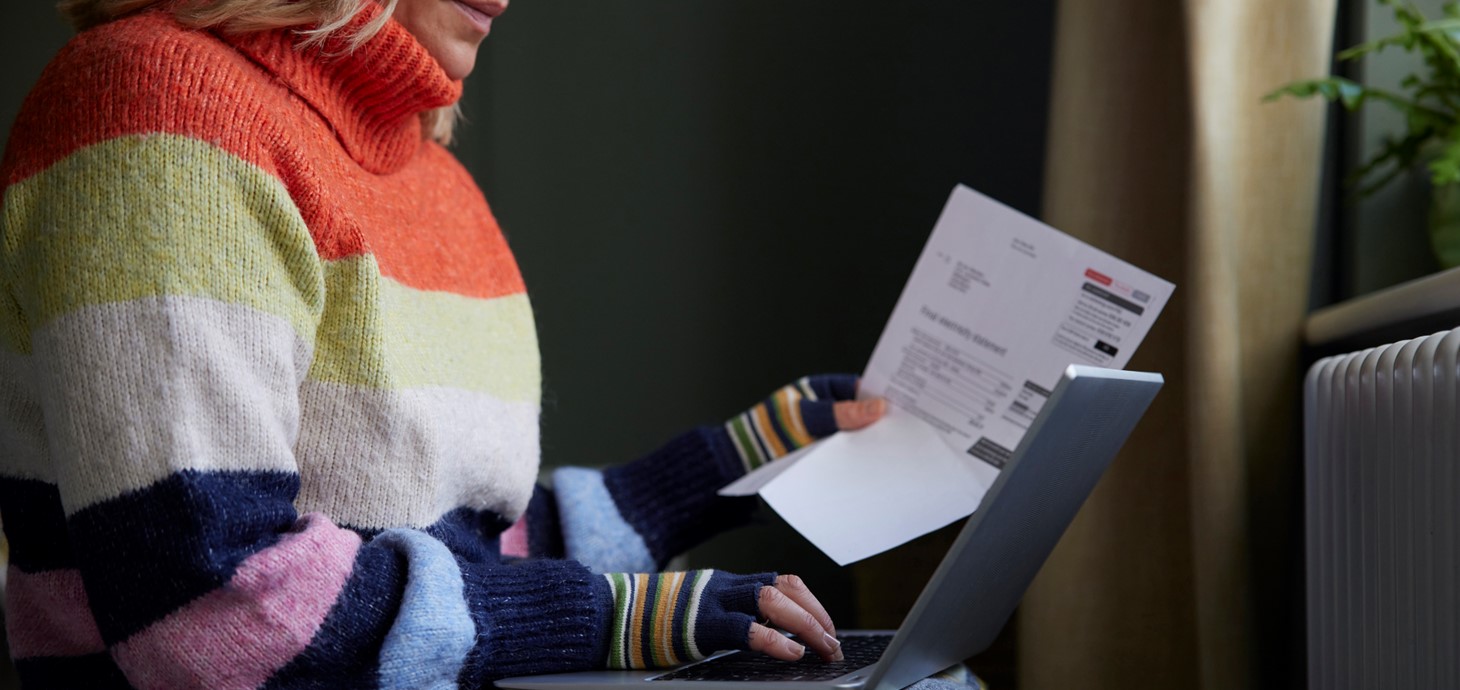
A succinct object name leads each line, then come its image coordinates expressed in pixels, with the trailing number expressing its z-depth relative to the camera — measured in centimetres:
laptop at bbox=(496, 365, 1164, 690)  73
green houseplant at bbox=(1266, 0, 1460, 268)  119
